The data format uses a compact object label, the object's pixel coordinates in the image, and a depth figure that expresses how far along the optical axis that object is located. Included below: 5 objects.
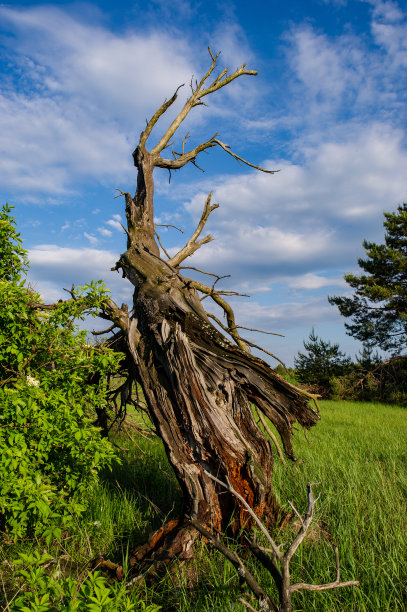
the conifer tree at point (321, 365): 20.06
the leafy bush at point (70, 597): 2.05
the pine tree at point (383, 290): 20.09
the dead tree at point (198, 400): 3.64
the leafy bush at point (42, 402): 3.46
